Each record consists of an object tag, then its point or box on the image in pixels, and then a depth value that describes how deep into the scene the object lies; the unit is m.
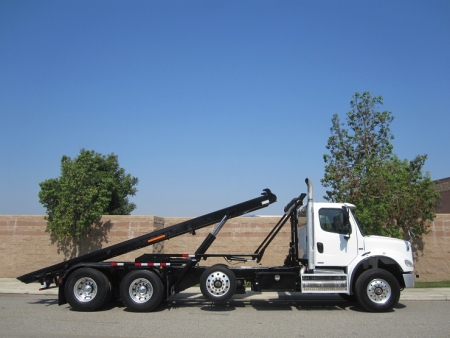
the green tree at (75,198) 18.08
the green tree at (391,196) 16.70
